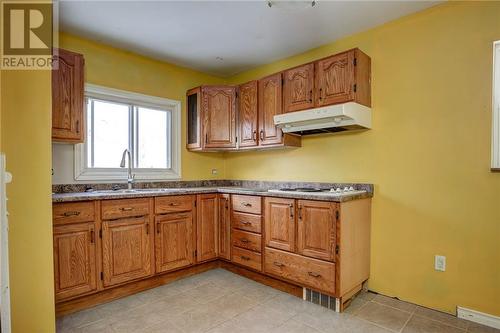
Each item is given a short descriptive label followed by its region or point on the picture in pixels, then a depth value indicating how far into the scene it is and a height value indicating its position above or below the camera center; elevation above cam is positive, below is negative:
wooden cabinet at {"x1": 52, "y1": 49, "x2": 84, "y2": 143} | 2.39 +0.56
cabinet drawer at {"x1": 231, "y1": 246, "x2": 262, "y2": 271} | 2.81 -0.99
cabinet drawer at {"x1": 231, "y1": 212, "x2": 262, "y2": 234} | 2.83 -0.62
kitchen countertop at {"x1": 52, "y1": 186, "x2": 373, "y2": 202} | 2.23 -0.29
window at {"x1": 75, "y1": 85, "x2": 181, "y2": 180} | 2.91 +0.30
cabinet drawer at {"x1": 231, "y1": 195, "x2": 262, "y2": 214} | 2.84 -0.43
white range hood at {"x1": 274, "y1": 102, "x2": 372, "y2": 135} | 2.37 +0.39
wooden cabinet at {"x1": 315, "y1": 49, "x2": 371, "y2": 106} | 2.46 +0.76
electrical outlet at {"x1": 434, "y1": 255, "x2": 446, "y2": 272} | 2.23 -0.80
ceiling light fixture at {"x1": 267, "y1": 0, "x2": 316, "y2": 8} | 1.78 +1.01
